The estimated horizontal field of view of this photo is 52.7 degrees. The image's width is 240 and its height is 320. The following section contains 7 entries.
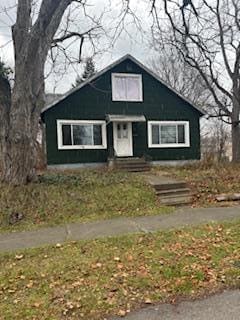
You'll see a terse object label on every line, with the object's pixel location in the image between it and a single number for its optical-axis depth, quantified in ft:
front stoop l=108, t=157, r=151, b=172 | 43.13
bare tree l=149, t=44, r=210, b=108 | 87.75
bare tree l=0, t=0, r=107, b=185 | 25.27
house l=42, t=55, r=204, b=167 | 44.09
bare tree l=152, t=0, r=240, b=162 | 49.87
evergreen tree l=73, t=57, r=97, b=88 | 81.01
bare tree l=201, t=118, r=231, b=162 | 73.06
